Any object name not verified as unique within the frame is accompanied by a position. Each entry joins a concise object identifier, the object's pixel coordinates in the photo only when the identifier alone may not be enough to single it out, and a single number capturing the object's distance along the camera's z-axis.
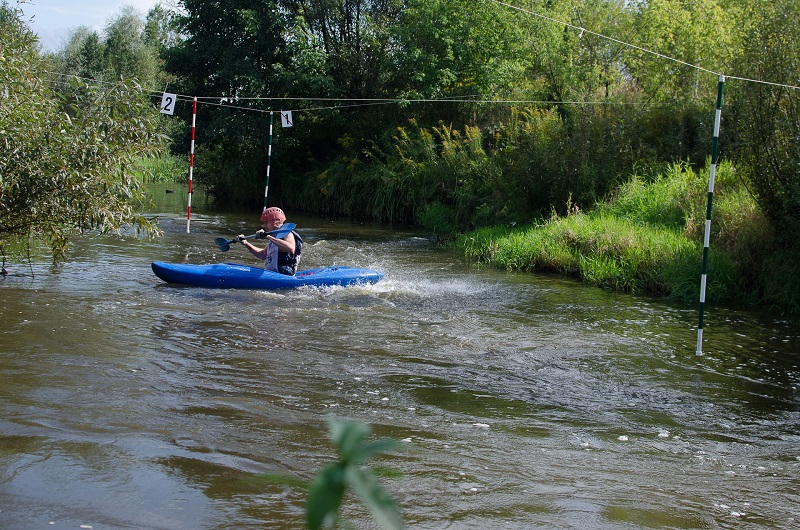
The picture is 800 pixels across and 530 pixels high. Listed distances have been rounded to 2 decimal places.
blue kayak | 9.14
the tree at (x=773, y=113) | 9.29
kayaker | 9.35
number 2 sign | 14.62
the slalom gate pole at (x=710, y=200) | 6.65
